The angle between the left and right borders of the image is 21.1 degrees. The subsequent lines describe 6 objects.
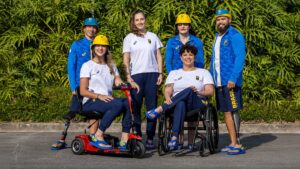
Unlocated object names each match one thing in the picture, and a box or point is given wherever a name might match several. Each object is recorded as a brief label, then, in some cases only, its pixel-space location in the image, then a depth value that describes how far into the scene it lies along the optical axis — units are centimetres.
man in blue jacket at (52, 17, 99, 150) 1044
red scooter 982
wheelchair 995
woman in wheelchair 984
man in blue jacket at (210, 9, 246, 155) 1023
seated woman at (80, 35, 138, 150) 993
